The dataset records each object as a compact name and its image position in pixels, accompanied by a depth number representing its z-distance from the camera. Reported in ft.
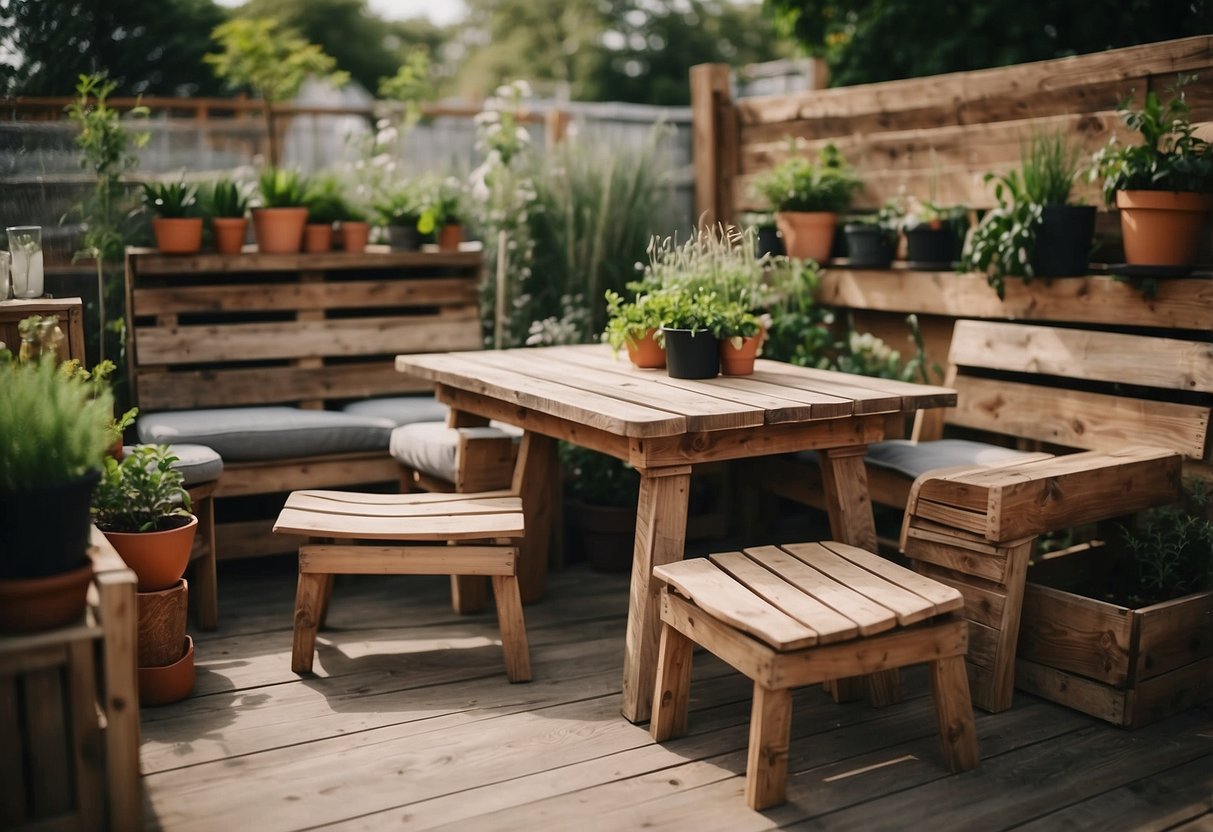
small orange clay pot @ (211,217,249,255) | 14.70
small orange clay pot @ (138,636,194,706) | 9.93
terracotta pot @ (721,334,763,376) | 11.26
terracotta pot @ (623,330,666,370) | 11.75
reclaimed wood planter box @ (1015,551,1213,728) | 9.55
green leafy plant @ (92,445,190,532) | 10.03
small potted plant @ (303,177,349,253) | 15.31
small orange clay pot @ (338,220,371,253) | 15.48
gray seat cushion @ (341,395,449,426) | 14.43
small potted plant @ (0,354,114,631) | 7.34
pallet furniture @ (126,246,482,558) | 13.69
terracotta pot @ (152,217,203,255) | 14.25
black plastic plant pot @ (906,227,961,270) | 14.10
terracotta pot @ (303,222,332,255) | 15.28
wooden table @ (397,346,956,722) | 9.46
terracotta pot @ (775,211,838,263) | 15.56
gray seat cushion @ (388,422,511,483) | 12.46
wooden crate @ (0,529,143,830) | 7.37
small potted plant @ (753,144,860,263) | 15.56
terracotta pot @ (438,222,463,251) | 16.17
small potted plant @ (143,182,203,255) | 14.26
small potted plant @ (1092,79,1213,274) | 11.19
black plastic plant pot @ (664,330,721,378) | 11.02
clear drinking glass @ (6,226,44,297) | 11.49
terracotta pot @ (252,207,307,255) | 14.88
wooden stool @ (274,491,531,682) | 10.34
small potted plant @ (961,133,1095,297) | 12.15
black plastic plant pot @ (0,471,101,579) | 7.31
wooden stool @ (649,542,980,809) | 8.09
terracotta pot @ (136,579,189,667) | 9.91
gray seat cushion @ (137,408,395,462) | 13.00
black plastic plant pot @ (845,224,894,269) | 14.93
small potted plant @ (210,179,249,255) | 14.74
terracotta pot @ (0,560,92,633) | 7.37
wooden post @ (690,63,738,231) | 18.16
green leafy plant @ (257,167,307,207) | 15.01
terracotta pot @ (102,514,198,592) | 9.87
